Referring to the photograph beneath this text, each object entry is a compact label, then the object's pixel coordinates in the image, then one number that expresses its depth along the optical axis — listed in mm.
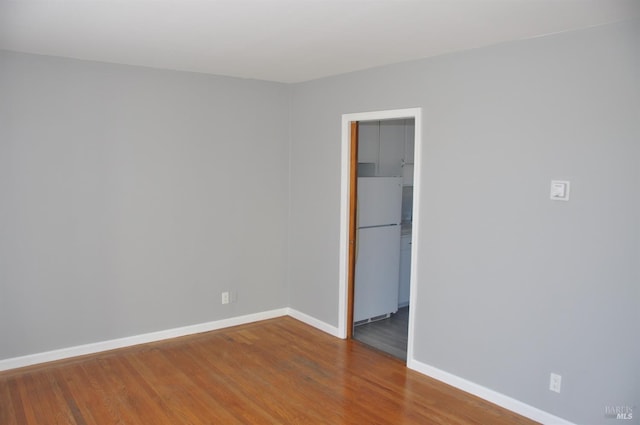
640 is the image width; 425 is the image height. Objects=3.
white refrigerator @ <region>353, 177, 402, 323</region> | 4957
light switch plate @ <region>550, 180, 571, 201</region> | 2941
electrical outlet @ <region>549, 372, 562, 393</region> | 3025
